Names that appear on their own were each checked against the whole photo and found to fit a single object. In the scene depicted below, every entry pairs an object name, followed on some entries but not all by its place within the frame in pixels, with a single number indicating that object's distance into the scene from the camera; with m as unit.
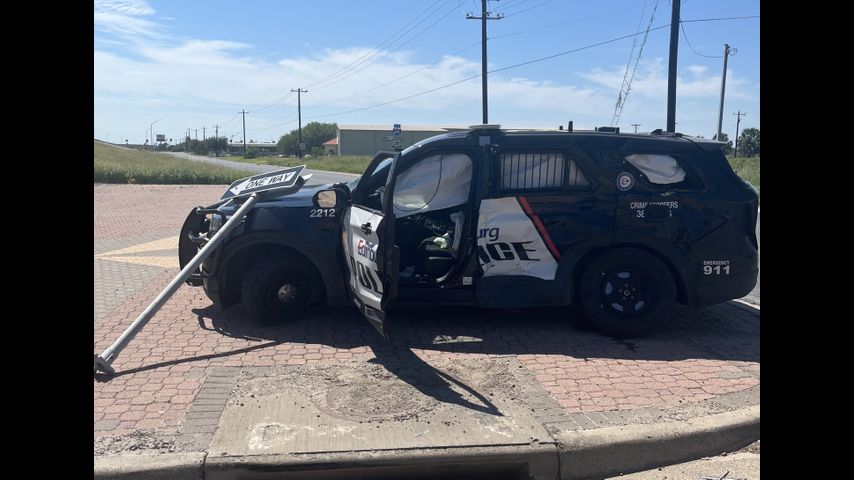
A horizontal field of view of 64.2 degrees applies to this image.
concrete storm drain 3.84
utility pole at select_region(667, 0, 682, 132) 18.54
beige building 97.69
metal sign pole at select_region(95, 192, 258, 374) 4.94
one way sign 6.29
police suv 5.67
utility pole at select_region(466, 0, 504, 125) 31.66
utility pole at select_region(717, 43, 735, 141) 43.72
